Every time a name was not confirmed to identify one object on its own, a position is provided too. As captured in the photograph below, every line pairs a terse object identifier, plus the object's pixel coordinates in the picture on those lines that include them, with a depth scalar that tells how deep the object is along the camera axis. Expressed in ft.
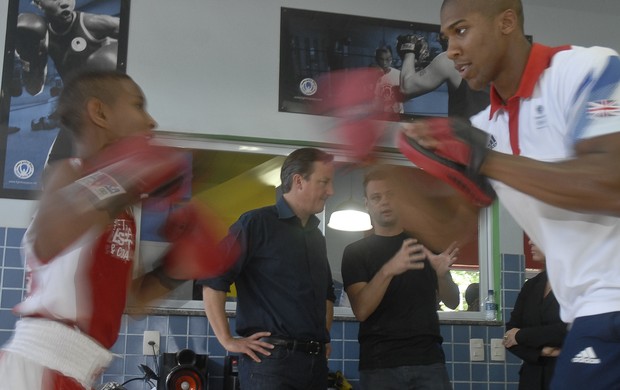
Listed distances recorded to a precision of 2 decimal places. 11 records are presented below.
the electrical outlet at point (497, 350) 17.35
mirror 16.63
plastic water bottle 17.57
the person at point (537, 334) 13.21
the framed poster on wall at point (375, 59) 17.57
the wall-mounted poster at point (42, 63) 15.94
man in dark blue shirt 11.27
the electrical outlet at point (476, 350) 17.21
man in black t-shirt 12.00
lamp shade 18.33
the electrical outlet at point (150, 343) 15.53
